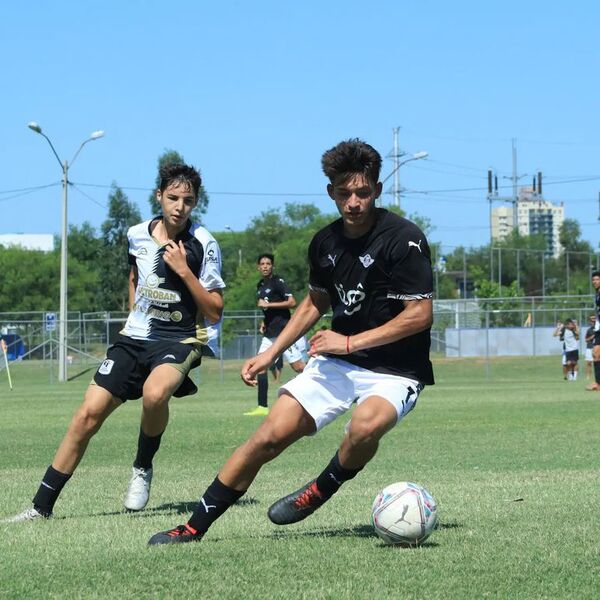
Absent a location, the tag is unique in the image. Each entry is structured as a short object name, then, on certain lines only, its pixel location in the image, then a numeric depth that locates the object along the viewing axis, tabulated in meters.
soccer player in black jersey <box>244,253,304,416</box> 19.11
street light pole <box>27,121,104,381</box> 39.09
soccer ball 6.16
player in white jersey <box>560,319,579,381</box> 36.91
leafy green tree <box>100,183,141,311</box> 89.69
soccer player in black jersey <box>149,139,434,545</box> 6.30
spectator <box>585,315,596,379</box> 34.59
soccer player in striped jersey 7.85
